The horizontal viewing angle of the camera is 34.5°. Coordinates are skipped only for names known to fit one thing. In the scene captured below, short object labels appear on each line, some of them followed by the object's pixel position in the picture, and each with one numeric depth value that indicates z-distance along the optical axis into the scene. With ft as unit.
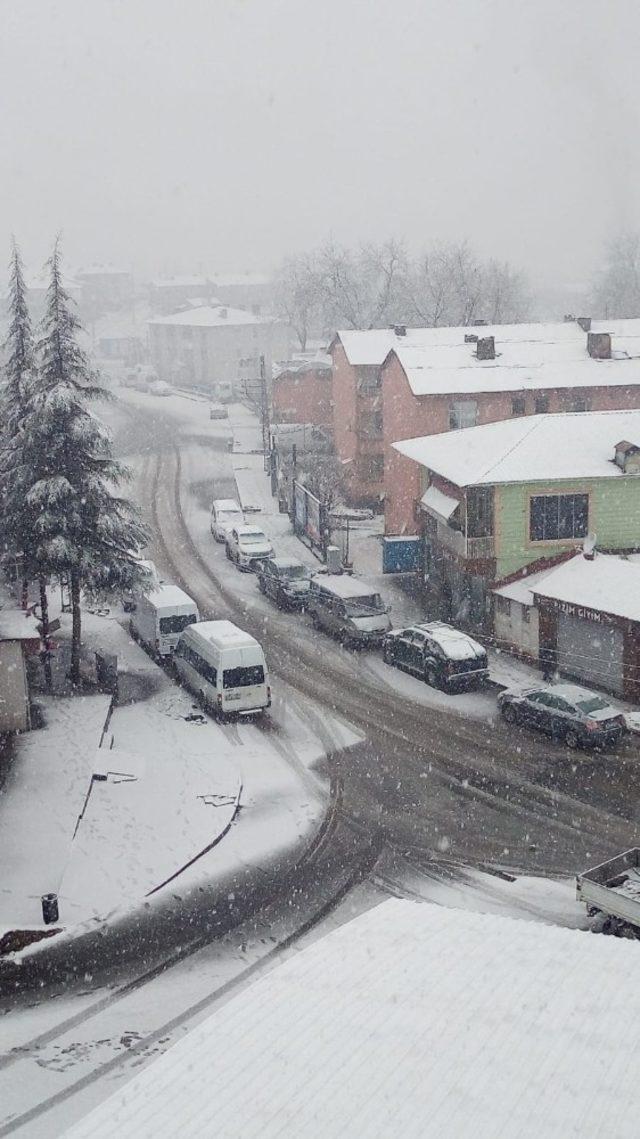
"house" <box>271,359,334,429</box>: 235.40
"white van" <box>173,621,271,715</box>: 93.04
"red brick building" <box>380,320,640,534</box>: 154.81
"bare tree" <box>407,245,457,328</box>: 289.94
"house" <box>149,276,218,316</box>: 497.46
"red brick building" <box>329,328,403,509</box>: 184.34
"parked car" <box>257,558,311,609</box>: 127.54
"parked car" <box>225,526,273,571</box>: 145.18
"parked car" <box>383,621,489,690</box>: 100.12
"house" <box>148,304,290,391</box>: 337.31
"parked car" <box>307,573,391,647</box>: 113.29
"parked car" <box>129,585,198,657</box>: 110.11
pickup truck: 55.72
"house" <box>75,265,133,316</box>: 537.65
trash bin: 60.75
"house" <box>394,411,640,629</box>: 109.81
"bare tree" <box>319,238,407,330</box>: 287.07
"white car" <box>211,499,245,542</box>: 160.25
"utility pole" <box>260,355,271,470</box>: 222.60
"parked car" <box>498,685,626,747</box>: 85.10
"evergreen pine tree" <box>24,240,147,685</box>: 94.53
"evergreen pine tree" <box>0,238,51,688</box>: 97.40
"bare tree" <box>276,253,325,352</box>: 311.27
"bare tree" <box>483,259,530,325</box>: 301.43
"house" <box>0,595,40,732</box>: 90.12
